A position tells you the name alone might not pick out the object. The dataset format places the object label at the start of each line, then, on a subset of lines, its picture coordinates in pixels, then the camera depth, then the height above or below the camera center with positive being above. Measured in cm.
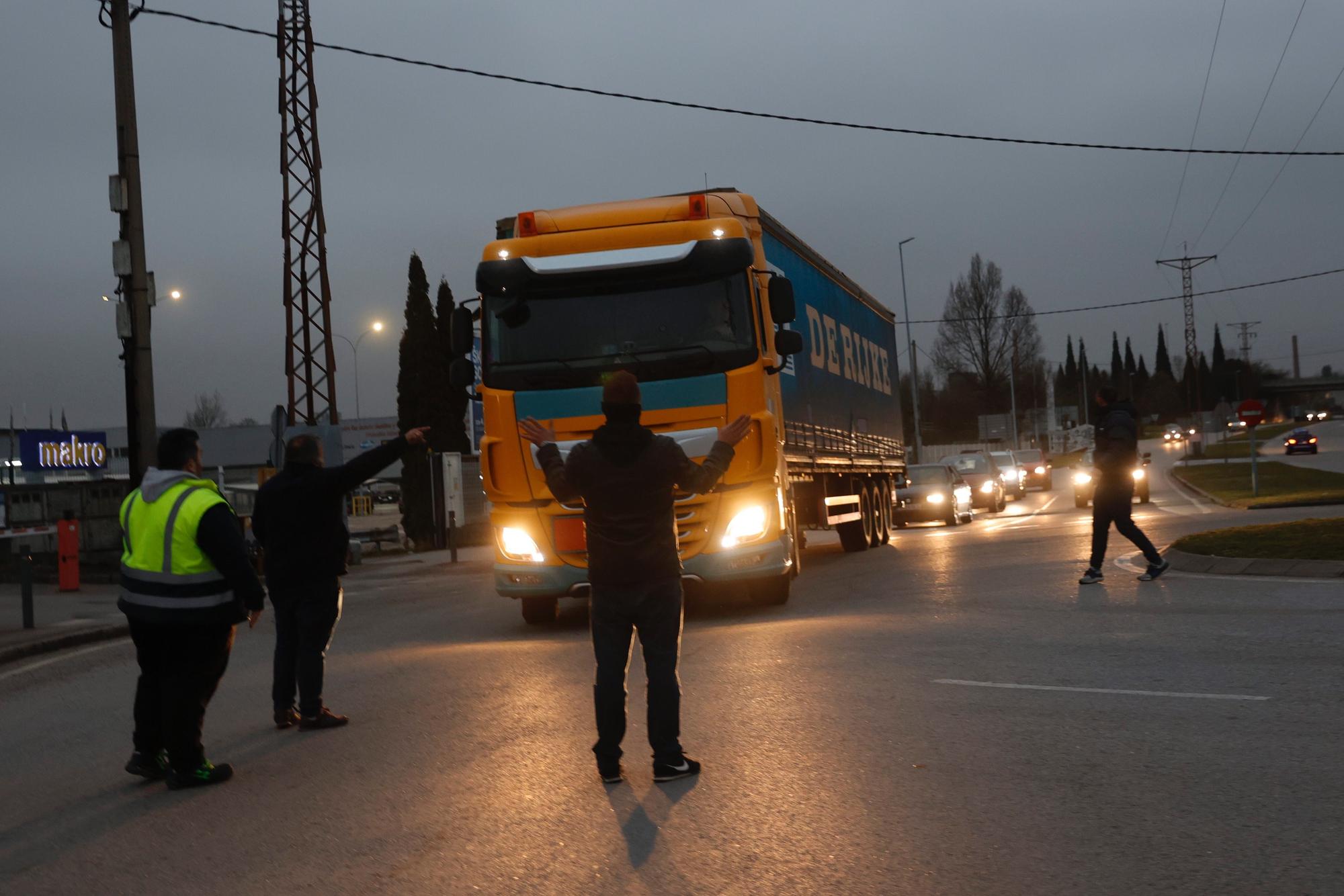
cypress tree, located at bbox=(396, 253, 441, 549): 4250 +490
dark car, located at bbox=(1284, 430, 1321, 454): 7425 +58
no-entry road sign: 3331 +110
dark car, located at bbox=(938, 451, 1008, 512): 3853 -3
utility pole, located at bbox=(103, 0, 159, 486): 1661 +330
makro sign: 6112 +420
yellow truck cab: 1153 +122
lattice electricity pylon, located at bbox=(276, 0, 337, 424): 2783 +616
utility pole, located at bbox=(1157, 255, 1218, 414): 7924 +987
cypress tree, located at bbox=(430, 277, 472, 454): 4222 +310
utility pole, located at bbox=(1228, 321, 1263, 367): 13938 +1237
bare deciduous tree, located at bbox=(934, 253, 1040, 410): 9056 +957
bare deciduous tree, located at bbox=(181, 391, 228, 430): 14012 +1237
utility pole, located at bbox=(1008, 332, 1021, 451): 9031 +659
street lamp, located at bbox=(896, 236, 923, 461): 5956 +409
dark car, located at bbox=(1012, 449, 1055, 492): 5394 +19
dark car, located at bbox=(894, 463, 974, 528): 3014 -32
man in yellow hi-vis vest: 651 -28
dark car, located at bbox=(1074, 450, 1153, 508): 3478 -42
